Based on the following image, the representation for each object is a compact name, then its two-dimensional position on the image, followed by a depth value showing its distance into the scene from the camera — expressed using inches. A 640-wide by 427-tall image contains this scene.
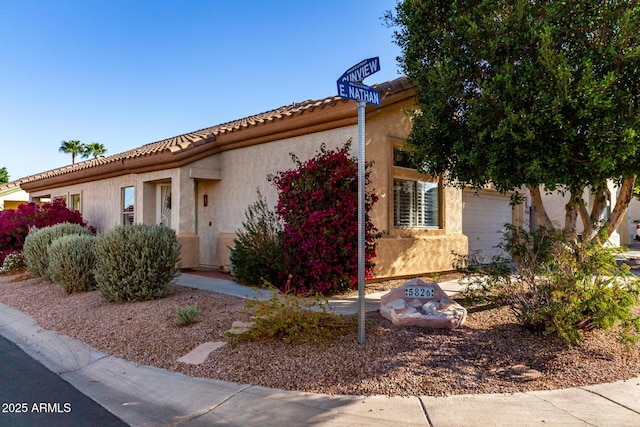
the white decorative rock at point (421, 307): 221.6
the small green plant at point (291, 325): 199.2
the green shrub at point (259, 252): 332.5
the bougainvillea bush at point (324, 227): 305.6
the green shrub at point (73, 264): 335.0
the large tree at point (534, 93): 198.4
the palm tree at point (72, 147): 1596.9
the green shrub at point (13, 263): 492.1
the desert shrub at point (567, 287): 191.3
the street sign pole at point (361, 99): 180.7
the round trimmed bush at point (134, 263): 289.4
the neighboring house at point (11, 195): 1015.6
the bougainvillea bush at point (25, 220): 518.6
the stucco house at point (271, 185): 357.7
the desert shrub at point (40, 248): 403.9
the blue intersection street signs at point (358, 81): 179.9
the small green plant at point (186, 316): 230.8
